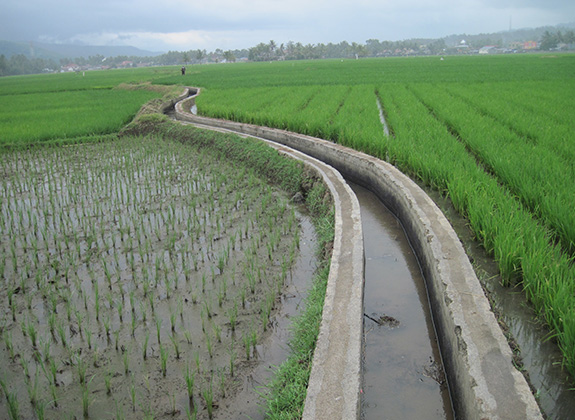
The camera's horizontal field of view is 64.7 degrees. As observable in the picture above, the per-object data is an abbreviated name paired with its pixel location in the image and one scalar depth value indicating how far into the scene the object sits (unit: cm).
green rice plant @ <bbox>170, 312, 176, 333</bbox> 318
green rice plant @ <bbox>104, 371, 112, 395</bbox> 265
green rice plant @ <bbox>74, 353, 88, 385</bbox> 273
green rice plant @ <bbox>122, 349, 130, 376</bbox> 278
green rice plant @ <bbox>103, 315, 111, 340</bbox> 321
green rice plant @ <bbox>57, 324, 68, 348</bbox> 302
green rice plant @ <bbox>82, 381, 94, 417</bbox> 247
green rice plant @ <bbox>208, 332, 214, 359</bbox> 288
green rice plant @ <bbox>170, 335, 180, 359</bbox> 294
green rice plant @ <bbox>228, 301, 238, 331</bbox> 322
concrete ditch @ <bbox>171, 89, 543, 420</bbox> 212
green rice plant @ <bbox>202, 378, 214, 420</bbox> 246
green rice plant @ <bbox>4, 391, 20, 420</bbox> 240
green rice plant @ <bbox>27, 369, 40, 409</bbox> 258
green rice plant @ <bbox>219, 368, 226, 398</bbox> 263
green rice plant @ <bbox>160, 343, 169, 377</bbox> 278
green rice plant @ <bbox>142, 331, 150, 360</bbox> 286
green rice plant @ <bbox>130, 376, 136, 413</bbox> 244
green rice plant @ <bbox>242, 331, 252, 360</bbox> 293
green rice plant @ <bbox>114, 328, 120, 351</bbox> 302
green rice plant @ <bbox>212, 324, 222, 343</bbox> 309
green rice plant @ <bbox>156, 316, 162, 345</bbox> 300
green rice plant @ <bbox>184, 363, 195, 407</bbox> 254
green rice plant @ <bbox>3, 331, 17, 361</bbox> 298
